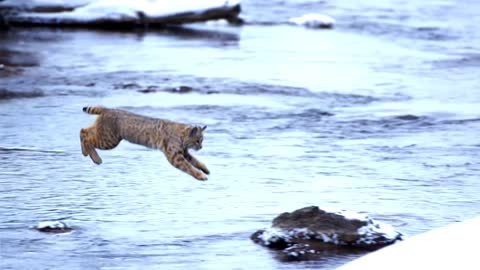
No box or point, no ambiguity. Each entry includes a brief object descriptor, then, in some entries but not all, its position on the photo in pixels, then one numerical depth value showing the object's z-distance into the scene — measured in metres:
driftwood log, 47.66
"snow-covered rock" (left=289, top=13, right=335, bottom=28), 51.59
